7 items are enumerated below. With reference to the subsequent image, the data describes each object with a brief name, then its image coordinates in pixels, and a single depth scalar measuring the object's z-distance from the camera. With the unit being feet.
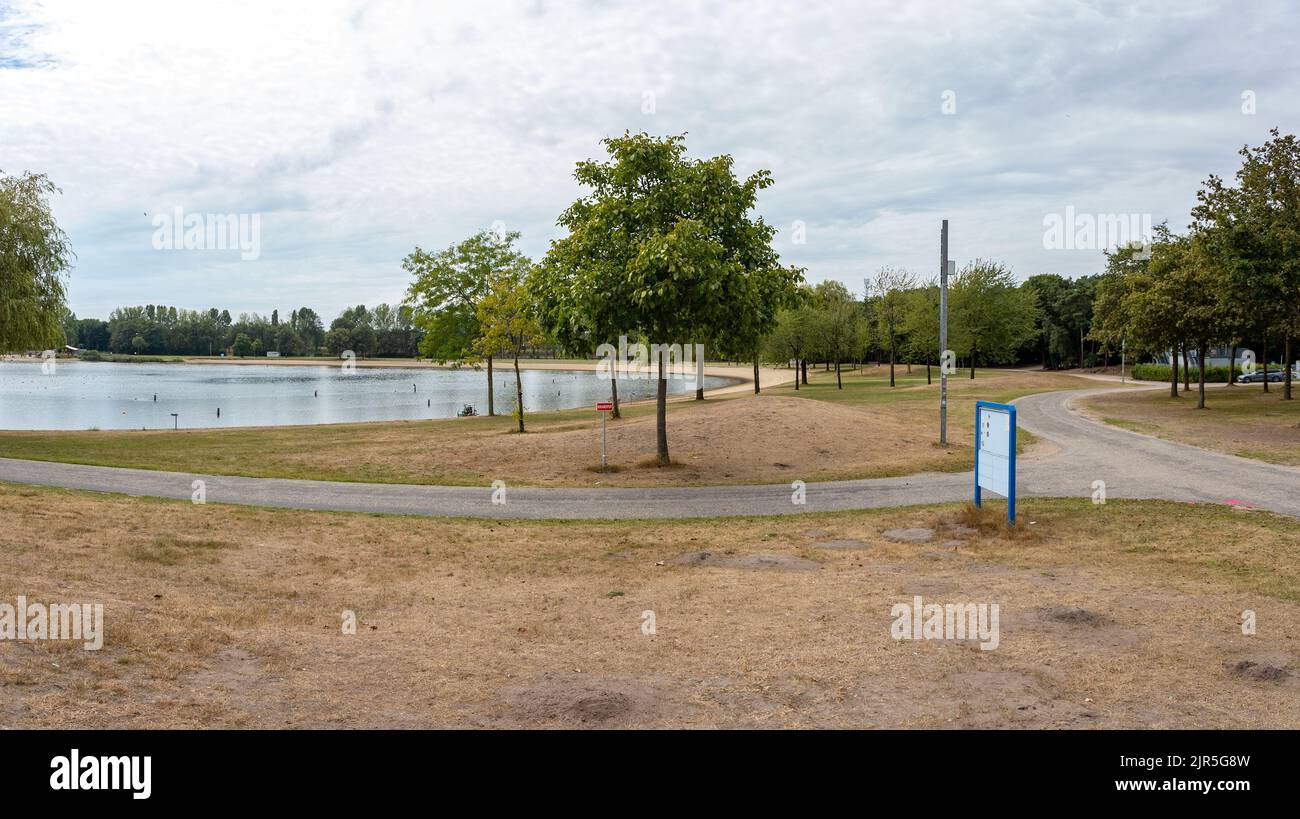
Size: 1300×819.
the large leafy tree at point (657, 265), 73.67
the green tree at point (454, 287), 155.53
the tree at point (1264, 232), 104.37
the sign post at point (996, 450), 47.75
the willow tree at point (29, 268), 101.76
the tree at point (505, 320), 114.32
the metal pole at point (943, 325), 87.17
